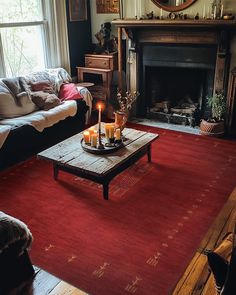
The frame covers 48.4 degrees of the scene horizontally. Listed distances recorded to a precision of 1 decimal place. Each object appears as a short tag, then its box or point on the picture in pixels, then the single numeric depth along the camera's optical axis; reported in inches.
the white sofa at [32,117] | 113.1
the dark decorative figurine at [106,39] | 156.3
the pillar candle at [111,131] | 99.8
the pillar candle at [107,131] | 100.5
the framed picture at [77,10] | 154.0
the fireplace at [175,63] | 131.6
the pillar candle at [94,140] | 99.0
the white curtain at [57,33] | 147.2
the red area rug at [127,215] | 69.0
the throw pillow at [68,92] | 141.5
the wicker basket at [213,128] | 133.6
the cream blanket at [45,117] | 117.0
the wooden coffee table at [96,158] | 90.1
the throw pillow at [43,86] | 136.3
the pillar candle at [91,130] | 102.2
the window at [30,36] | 133.8
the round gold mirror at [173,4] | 132.4
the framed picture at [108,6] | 152.5
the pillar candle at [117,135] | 101.4
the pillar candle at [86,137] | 101.3
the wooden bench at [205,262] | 60.9
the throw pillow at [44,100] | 130.9
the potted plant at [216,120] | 133.9
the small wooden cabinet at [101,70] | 154.3
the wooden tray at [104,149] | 96.4
